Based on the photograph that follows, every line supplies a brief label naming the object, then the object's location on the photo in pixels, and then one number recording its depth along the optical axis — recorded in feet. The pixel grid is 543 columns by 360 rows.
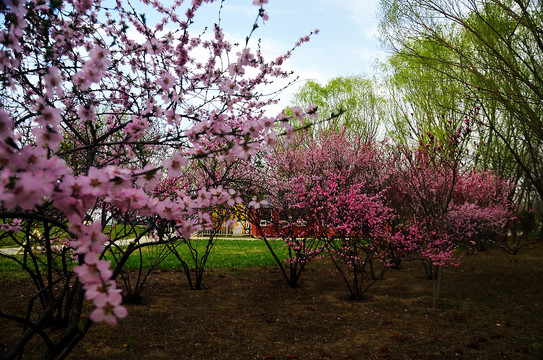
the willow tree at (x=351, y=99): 58.23
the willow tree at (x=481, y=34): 17.07
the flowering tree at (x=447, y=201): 19.52
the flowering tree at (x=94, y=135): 3.35
